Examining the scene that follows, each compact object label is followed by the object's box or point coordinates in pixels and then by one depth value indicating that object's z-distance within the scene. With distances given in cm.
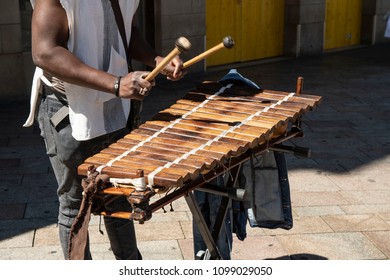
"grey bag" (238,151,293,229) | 388
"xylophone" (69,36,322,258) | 262
